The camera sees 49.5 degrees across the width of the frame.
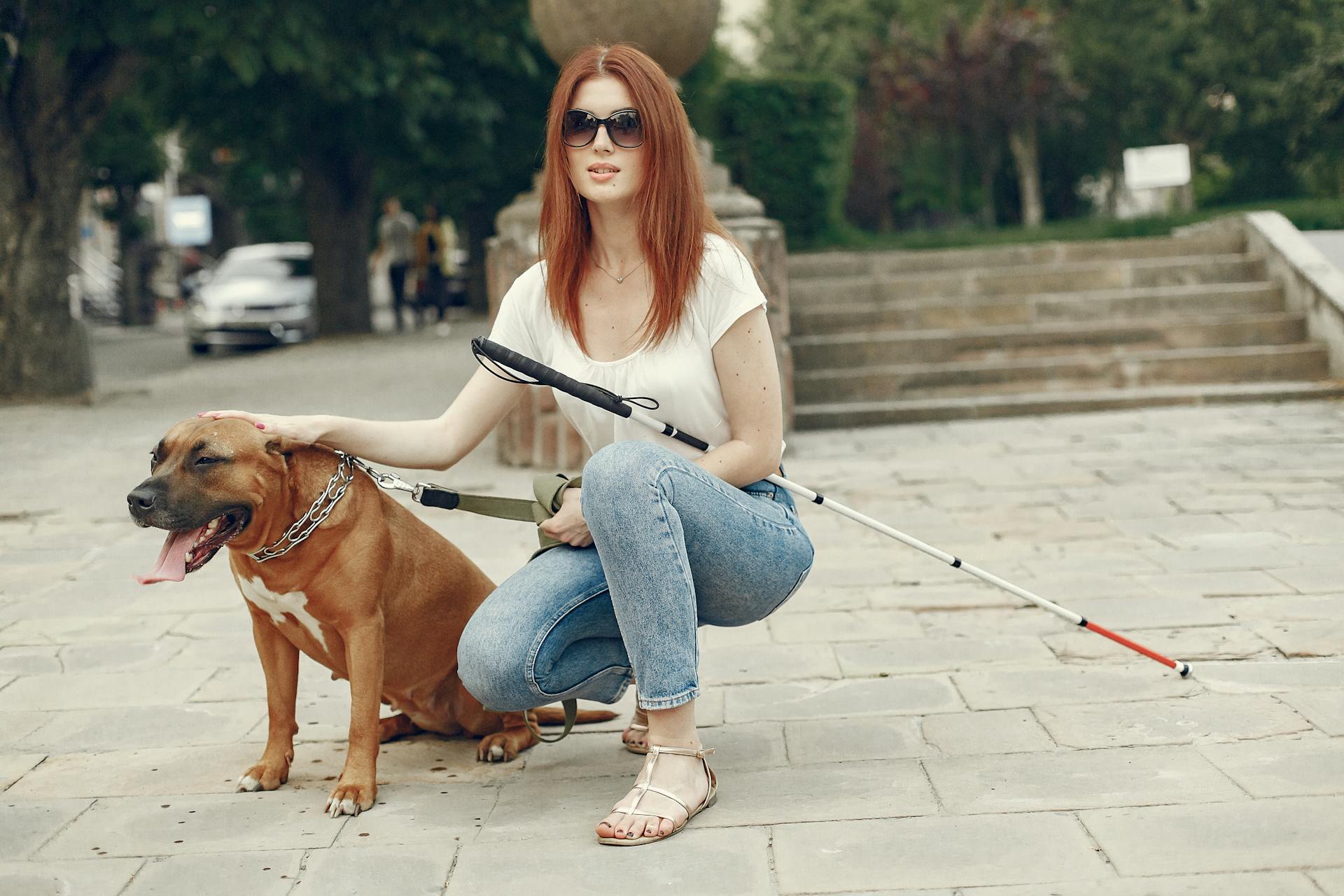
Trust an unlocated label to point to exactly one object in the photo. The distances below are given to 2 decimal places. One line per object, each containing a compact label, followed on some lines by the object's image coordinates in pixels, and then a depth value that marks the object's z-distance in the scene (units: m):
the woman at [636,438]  3.24
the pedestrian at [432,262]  23.47
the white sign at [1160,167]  20.70
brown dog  3.21
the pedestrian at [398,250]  23.36
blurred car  21.31
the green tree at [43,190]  12.46
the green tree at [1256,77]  22.56
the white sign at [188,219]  34.47
